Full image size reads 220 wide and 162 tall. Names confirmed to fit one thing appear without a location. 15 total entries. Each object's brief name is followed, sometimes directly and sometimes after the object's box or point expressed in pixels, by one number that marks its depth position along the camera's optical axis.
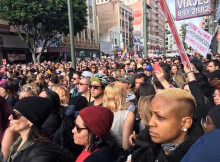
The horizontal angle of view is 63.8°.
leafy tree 17.23
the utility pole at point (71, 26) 5.27
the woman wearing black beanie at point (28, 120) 1.68
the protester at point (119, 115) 2.16
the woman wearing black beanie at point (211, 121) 1.38
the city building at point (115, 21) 52.90
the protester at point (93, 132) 1.64
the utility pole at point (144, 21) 7.58
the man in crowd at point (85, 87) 3.68
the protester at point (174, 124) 1.25
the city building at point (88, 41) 31.53
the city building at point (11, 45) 20.97
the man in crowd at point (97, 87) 3.01
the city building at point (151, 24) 70.56
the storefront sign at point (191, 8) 6.16
